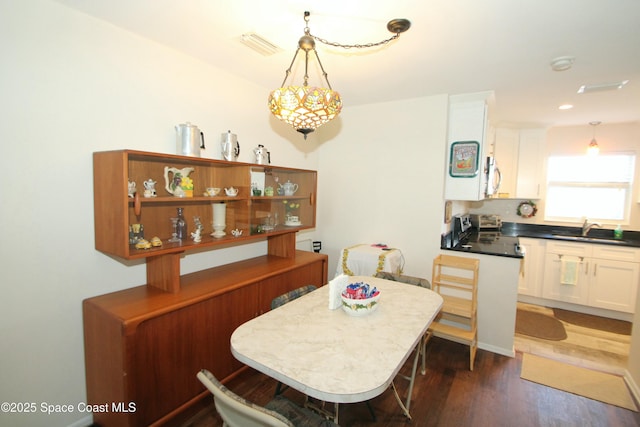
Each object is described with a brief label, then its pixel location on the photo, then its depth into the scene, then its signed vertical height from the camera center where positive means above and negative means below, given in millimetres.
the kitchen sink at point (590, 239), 3625 -478
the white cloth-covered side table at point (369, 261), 2963 -674
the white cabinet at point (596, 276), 3521 -910
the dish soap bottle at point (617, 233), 3843 -393
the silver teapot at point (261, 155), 2824 +351
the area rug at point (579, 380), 2277 -1474
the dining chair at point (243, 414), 994 -758
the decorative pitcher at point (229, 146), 2486 +373
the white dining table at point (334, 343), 1147 -707
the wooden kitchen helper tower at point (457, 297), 2697 -986
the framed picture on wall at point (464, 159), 2980 +391
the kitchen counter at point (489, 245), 2938 -519
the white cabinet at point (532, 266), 4008 -896
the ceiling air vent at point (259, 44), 1940 +1001
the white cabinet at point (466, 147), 2926 +513
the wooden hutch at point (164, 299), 1675 -710
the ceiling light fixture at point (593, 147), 3867 +704
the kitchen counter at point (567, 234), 3715 -459
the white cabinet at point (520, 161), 4133 +539
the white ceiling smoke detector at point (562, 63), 2068 +975
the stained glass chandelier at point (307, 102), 1544 +479
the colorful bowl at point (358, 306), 1690 -631
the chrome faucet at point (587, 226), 4052 -335
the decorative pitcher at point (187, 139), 2162 +361
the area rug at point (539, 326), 3261 -1462
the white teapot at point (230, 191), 2469 -5
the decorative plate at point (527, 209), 4398 -141
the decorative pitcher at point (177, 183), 2129 +44
